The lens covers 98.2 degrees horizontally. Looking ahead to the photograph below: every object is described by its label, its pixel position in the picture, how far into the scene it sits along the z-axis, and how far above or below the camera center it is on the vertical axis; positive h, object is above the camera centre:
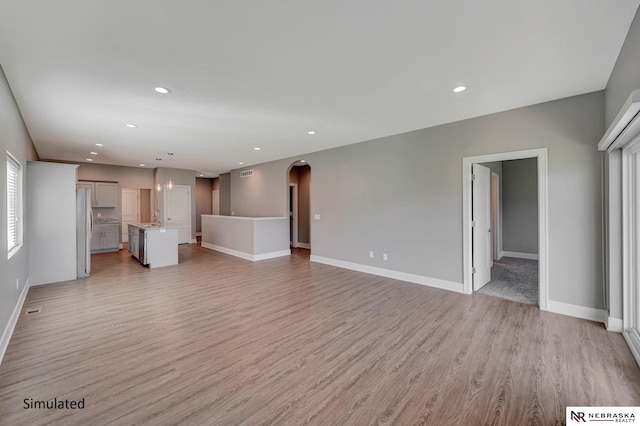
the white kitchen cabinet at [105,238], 8.16 -0.69
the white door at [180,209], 9.38 +0.19
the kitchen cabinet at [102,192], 8.43 +0.70
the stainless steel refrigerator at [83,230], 5.29 -0.29
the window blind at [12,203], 3.19 +0.16
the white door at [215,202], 12.30 +0.54
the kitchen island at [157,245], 6.05 -0.68
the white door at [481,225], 4.34 -0.22
